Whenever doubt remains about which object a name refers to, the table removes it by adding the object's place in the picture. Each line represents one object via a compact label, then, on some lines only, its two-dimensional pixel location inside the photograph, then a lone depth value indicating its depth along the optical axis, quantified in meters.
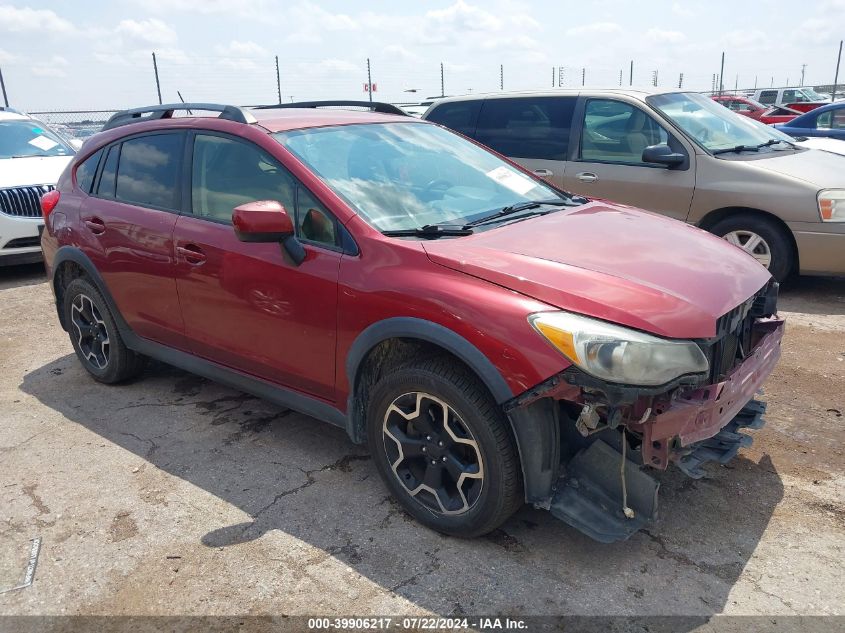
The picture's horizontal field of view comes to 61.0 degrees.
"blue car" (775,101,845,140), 11.31
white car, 7.50
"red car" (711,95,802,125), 16.73
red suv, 2.56
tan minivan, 5.78
